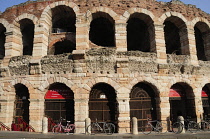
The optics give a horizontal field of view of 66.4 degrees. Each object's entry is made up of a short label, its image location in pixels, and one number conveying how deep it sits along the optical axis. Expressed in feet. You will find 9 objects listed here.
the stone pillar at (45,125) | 30.07
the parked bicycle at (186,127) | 30.14
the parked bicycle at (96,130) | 32.01
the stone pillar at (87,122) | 28.50
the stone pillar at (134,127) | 28.84
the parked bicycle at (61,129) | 30.93
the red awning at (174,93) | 38.73
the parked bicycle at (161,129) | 33.79
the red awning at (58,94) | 35.91
